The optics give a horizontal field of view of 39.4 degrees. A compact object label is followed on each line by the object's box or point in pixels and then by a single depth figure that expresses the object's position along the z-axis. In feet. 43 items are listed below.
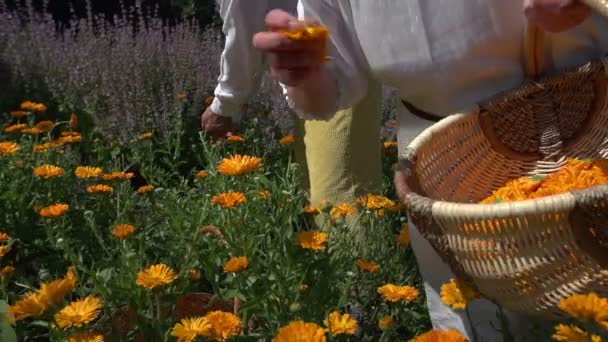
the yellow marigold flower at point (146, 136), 8.51
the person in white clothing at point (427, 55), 4.25
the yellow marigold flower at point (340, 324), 4.11
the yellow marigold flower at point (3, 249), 4.92
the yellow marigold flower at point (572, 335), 3.02
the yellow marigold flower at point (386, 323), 4.42
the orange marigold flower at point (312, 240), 4.62
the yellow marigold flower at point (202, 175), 7.30
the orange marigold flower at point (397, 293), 4.70
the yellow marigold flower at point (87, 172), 6.69
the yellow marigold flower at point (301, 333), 3.49
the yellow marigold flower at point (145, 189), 6.91
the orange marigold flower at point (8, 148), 7.29
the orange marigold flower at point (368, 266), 5.10
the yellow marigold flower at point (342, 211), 5.78
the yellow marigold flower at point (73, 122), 9.35
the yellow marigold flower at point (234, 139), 7.67
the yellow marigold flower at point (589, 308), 2.93
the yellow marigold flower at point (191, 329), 3.90
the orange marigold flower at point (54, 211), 5.57
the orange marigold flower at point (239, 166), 5.43
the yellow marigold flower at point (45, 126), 8.26
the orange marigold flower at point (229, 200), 5.16
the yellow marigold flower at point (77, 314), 3.86
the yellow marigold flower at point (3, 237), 5.46
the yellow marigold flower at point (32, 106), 8.95
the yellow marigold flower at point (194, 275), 5.16
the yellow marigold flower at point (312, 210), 5.89
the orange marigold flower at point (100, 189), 6.42
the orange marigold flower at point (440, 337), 3.29
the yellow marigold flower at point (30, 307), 3.88
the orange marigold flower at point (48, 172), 6.67
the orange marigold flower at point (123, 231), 5.11
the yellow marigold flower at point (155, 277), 4.27
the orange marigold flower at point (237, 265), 4.52
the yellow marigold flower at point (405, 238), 5.51
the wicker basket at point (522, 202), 3.40
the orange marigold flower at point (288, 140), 7.64
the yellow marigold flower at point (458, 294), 3.84
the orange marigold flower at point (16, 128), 8.27
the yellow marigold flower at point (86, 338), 3.90
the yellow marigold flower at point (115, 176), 6.73
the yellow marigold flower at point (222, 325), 4.02
